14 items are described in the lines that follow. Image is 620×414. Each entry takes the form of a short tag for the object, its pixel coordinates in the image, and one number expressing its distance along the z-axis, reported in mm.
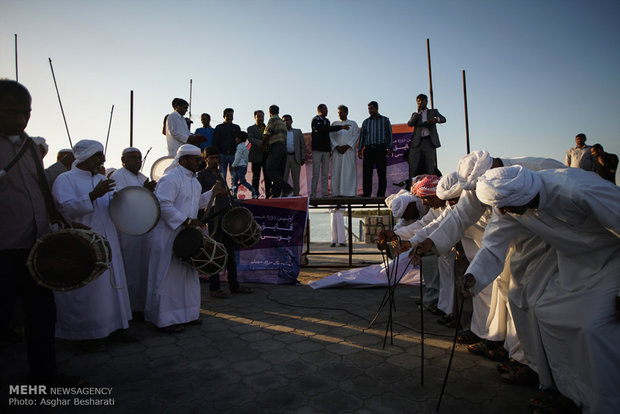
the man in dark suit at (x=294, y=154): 8070
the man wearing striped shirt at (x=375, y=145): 7688
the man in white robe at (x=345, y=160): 8180
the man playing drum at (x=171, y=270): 3988
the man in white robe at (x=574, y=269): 1975
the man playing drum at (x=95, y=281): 3314
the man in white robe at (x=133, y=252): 4480
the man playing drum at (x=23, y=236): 2377
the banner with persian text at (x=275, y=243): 6816
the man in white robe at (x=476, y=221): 2928
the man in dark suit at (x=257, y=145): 7902
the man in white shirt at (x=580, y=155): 8155
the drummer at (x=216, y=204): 5367
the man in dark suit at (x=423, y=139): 7477
